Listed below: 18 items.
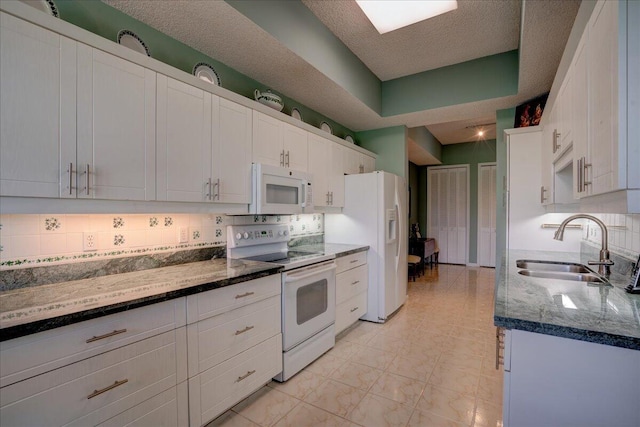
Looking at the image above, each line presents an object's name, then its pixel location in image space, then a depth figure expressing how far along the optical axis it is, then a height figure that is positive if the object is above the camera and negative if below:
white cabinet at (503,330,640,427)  0.94 -0.58
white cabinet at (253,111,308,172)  2.32 +0.61
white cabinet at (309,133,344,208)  2.99 +0.46
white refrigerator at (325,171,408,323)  3.27 -0.18
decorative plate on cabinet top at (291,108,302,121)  3.08 +1.07
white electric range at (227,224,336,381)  2.17 -0.63
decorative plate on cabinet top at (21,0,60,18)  1.35 +0.99
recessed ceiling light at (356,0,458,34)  2.17 +1.58
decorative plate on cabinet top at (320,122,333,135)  3.54 +1.07
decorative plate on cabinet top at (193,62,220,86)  2.12 +1.06
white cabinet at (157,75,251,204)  1.72 +0.45
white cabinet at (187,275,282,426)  1.56 -0.79
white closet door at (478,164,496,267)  6.32 -0.02
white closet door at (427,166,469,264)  6.65 +0.05
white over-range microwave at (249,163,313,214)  2.25 +0.19
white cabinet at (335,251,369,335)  2.84 -0.79
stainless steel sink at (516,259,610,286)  1.88 -0.42
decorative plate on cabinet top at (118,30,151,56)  1.72 +1.05
